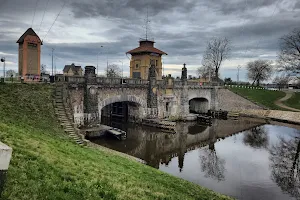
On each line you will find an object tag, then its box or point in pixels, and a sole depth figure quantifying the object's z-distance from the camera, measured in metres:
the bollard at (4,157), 5.52
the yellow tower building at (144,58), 51.81
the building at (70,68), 90.71
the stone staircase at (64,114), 20.04
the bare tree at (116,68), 102.55
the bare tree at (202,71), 92.72
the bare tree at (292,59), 49.18
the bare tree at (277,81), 79.03
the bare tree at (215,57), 65.62
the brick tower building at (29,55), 27.08
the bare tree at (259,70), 89.00
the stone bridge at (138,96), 29.34
